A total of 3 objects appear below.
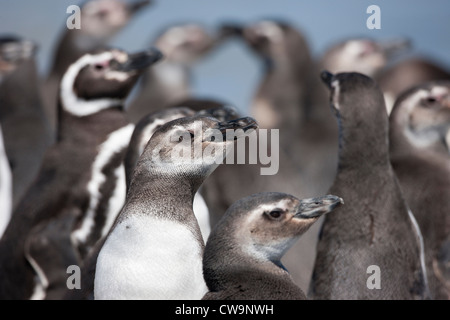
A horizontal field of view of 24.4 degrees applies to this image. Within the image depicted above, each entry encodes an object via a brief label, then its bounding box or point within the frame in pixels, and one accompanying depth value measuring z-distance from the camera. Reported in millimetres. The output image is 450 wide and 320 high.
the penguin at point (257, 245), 3990
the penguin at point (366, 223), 5082
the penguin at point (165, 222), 3943
